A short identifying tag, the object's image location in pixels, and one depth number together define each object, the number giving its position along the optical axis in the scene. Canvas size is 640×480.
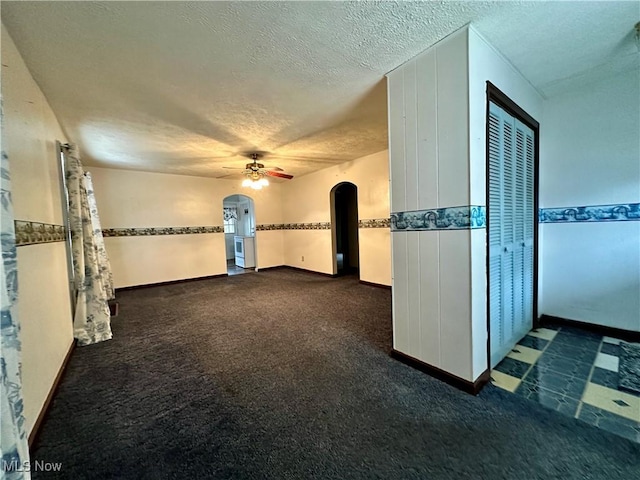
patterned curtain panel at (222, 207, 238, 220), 8.61
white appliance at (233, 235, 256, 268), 7.04
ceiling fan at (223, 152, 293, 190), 4.05
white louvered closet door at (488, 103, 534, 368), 1.92
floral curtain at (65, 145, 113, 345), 2.63
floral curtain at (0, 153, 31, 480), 0.79
